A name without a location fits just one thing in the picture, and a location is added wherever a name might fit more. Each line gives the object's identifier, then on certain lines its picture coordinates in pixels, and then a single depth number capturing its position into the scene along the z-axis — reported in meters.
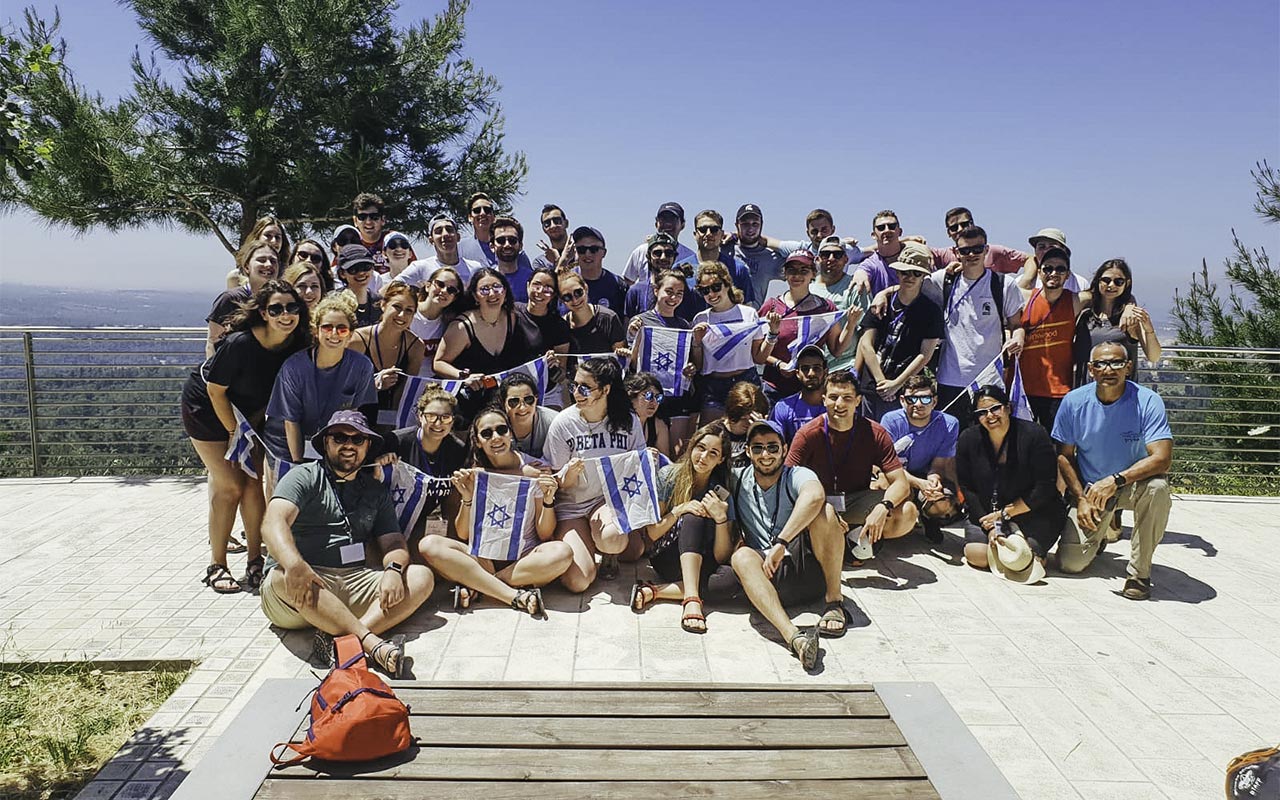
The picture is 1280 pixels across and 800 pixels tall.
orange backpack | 3.26
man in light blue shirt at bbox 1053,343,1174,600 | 5.95
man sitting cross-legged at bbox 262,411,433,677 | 4.70
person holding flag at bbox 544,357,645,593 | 5.70
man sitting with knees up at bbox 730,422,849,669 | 5.14
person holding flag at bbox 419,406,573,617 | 5.43
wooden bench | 3.10
